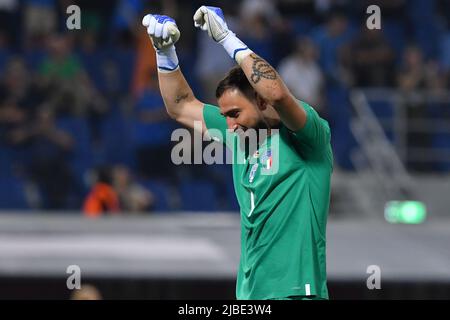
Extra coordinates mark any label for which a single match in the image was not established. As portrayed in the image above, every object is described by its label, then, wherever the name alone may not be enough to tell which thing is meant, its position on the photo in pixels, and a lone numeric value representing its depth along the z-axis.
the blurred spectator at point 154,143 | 12.14
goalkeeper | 4.59
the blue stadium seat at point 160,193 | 11.98
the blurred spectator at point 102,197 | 11.16
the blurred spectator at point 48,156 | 11.67
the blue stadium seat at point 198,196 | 11.93
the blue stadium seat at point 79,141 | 11.87
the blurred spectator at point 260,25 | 13.11
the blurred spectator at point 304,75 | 12.71
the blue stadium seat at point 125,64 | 13.03
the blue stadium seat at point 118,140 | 12.19
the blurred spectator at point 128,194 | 11.47
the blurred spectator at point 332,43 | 13.41
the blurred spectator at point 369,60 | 13.36
